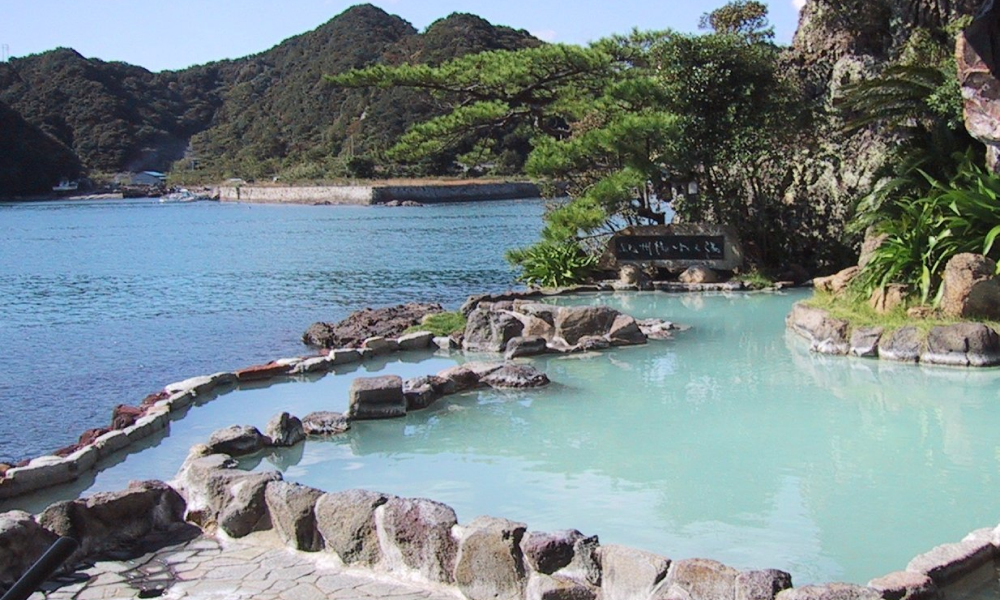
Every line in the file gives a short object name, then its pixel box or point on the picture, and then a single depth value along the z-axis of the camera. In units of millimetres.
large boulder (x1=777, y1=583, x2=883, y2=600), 4797
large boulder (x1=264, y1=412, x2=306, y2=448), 8992
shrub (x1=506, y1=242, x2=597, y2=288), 19344
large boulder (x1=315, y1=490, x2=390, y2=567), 6176
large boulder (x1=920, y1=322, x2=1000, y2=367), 11031
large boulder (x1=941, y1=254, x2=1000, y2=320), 11453
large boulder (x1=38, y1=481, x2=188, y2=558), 6410
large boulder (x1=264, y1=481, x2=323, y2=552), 6410
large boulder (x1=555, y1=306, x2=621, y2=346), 13312
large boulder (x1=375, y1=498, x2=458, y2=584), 5910
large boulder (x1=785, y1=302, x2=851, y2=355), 12266
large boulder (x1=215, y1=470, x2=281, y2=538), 6699
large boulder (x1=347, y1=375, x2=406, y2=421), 9836
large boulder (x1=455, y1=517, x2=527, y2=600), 5621
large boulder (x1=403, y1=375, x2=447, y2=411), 10258
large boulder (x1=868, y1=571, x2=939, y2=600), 5129
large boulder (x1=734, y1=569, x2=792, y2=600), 4930
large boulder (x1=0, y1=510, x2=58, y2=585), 5984
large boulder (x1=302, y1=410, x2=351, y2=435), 9391
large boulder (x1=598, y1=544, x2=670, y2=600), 5238
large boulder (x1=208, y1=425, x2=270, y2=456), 8609
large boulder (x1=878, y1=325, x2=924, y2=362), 11531
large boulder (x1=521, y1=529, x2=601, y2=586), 5496
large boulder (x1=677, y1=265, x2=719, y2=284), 18672
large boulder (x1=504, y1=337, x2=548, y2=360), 12820
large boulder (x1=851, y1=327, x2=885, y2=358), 11945
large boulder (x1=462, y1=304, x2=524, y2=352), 13359
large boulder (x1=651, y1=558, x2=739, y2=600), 5039
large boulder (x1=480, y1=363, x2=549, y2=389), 11039
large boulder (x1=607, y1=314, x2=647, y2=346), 13328
